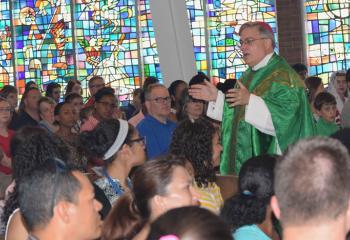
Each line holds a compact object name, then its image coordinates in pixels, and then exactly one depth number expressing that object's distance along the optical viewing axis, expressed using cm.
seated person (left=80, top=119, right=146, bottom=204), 547
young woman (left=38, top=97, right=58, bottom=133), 999
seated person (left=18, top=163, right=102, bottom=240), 349
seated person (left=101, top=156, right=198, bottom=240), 403
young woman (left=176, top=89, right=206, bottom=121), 853
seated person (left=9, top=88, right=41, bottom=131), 1053
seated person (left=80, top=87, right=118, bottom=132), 971
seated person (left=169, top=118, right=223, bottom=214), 563
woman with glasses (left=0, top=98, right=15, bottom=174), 799
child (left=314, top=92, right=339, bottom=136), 903
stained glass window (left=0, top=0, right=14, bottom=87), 1728
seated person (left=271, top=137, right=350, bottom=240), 242
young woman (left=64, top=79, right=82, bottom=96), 1278
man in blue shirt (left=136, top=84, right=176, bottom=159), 785
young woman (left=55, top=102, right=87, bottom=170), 928
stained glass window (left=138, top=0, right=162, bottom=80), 1696
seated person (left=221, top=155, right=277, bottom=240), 419
